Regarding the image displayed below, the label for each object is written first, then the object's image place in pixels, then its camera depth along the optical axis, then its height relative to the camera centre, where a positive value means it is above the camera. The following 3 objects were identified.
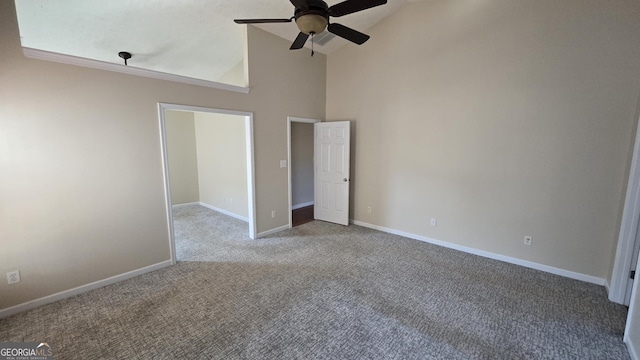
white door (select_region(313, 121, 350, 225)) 4.80 -0.47
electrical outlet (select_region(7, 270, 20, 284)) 2.38 -1.23
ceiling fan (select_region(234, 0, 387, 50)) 1.95 +1.09
